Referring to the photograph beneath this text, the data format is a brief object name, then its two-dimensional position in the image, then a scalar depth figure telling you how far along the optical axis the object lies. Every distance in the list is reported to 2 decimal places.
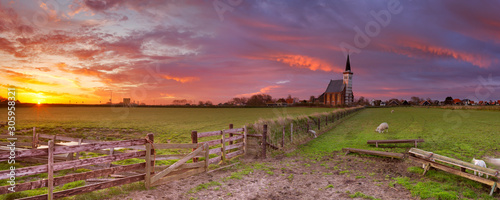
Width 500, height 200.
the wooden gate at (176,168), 8.27
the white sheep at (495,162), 10.09
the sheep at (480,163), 9.16
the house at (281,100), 169.62
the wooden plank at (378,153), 11.91
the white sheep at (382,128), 24.50
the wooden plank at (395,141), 15.83
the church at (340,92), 137.96
